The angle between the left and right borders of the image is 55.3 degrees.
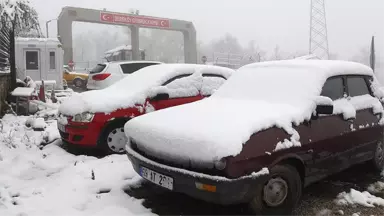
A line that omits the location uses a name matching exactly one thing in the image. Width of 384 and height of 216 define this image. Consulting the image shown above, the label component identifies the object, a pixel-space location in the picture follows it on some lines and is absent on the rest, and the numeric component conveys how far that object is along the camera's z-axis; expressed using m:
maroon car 3.17
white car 13.10
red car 5.64
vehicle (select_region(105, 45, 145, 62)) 30.66
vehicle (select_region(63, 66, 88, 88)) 22.25
